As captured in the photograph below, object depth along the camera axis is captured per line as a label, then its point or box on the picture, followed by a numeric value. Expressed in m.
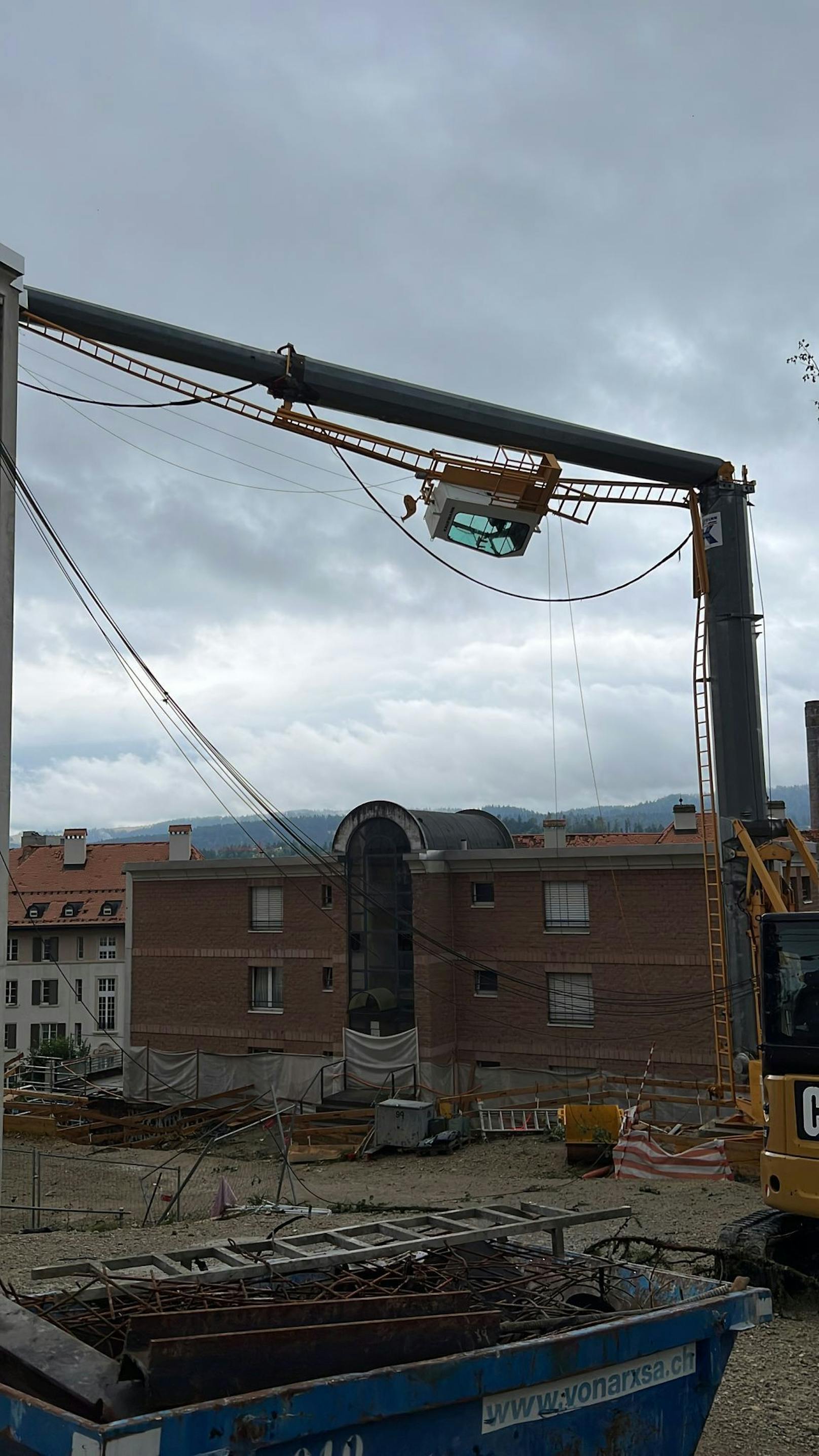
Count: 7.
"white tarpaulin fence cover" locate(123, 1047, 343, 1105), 36.56
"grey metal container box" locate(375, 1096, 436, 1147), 25.47
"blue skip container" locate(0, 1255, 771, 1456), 4.15
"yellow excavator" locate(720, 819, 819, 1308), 9.59
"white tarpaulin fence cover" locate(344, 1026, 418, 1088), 34.72
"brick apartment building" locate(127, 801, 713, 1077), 32.06
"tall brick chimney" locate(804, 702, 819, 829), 66.06
